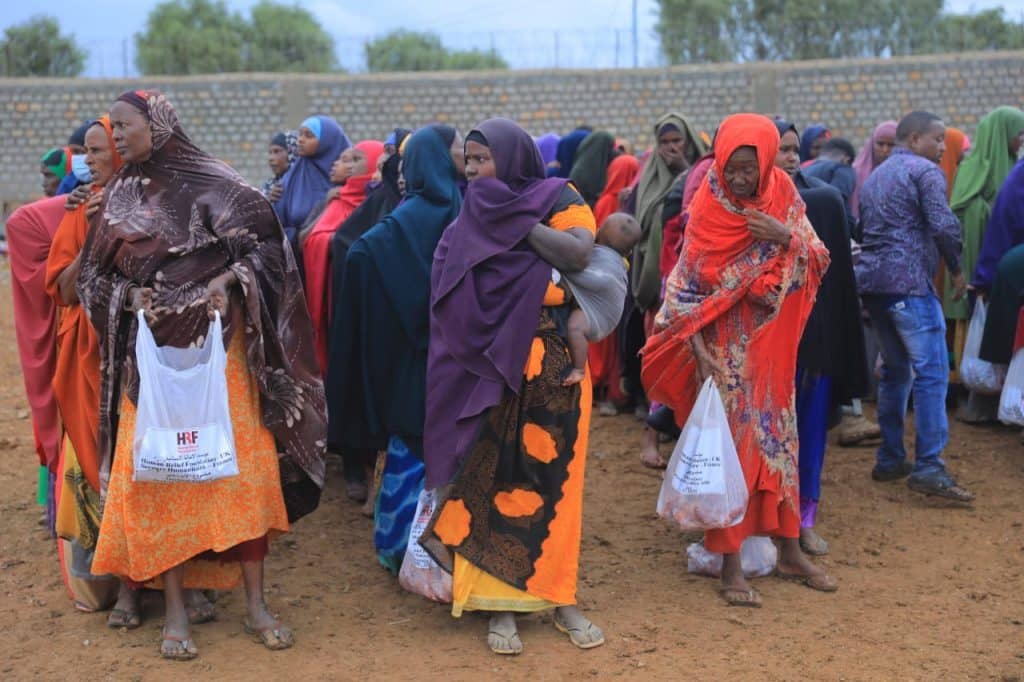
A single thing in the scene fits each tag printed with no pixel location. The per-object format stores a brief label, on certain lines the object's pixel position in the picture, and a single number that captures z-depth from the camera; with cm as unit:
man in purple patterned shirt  606
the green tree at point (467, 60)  4347
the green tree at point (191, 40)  3566
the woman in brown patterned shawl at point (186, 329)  435
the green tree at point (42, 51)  3209
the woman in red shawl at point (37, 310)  495
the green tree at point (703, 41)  2881
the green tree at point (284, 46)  3241
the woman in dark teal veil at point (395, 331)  509
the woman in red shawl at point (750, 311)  480
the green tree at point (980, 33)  2723
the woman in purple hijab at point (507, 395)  432
